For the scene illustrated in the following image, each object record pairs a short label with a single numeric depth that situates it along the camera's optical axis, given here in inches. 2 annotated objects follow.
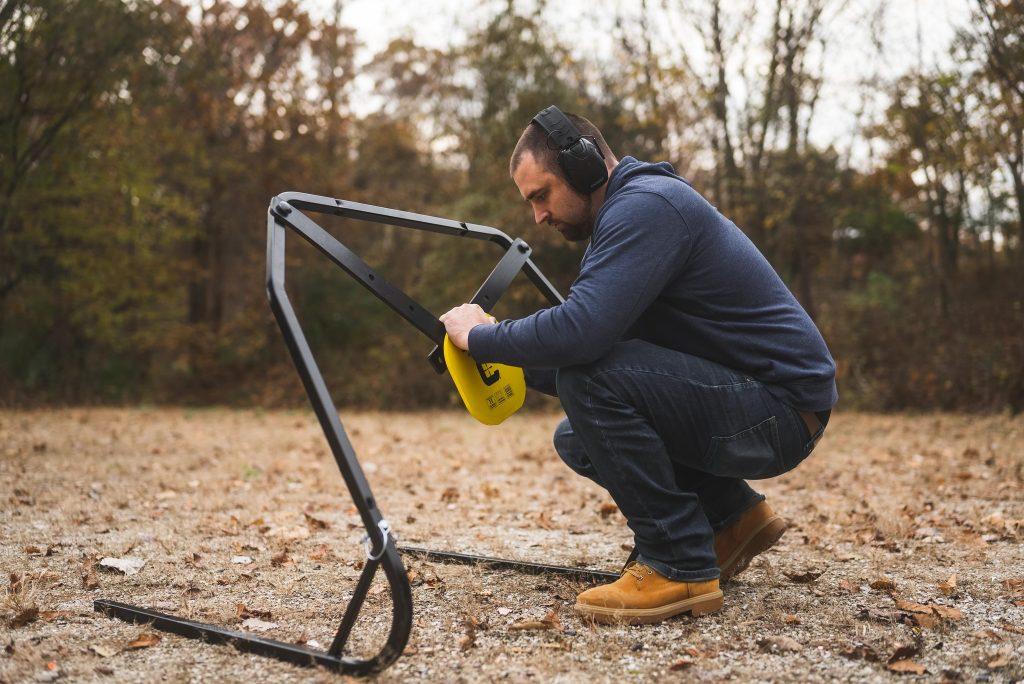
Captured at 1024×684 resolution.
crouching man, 95.7
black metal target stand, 79.7
